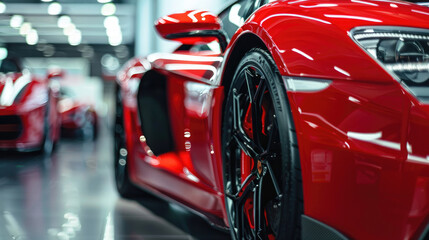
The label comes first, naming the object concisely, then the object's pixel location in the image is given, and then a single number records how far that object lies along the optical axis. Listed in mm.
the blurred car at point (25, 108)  5418
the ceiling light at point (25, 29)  24512
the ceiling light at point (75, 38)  27641
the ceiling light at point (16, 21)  21703
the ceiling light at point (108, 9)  18770
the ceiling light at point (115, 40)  28828
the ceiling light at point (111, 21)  21522
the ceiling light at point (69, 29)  24475
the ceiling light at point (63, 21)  21670
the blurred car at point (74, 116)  9570
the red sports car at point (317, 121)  1183
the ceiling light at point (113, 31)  25028
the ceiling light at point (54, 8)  19109
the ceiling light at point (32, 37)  27531
